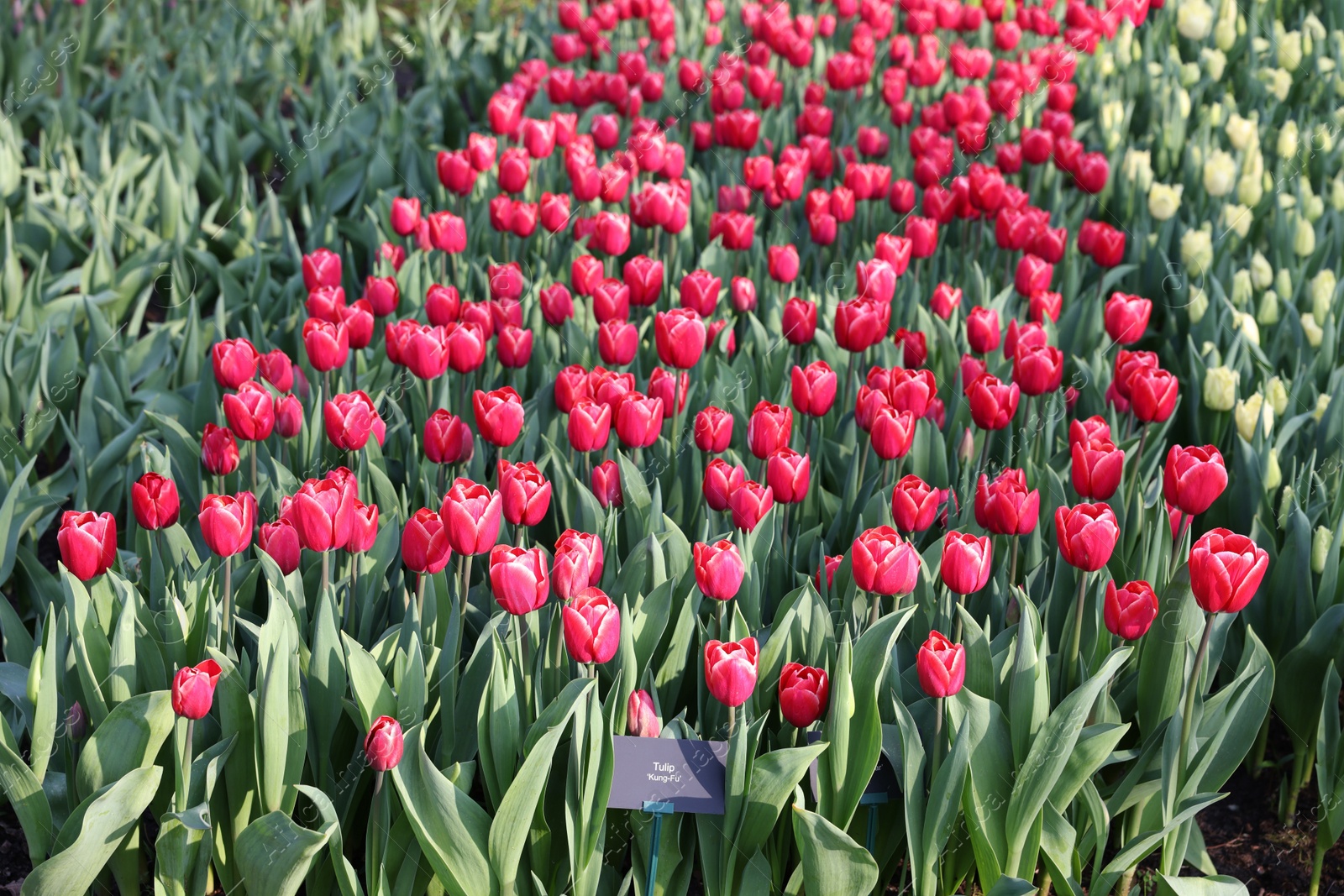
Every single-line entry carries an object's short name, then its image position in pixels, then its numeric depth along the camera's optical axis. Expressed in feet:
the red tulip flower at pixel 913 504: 6.45
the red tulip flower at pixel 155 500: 6.43
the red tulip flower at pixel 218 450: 7.43
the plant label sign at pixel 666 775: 5.30
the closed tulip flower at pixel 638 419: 7.11
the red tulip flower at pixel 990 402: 7.58
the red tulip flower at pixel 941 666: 5.31
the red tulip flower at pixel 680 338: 8.07
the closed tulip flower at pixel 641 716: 5.54
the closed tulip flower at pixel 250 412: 7.22
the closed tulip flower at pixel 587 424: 7.02
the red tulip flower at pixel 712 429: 7.23
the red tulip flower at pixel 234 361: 7.84
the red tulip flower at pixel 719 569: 5.81
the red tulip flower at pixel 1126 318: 9.07
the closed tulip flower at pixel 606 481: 7.13
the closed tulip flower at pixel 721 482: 6.68
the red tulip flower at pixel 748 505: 6.49
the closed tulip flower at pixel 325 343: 7.97
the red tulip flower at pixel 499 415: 7.13
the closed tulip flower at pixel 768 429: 7.04
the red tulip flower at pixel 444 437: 7.20
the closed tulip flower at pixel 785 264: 10.37
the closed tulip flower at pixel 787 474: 6.71
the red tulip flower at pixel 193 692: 5.20
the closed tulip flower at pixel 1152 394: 7.54
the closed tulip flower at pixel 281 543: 6.25
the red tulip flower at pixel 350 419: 7.18
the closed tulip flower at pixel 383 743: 5.08
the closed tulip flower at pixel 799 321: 8.80
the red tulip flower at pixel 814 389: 7.78
